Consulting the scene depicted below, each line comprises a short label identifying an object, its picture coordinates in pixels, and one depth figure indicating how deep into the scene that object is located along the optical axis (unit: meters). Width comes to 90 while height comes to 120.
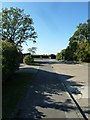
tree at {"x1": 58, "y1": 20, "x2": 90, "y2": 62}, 21.23
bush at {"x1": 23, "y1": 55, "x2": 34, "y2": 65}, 16.67
